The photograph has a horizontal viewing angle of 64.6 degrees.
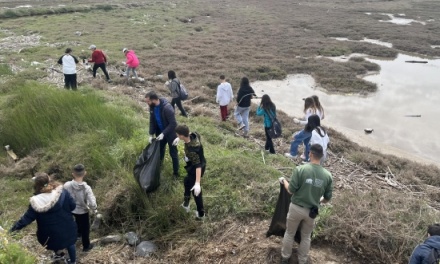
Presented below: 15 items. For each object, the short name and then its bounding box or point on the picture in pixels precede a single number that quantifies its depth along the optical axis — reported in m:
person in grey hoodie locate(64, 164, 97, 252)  5.26
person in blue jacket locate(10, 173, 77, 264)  4.52
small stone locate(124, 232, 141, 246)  5.94
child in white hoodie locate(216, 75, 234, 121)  11.46
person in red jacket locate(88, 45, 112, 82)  14.38
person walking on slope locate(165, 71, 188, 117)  11.09
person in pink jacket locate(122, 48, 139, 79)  15.19
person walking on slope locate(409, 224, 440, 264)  3.98
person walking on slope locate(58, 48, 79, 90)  12.18
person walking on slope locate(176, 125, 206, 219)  5.54
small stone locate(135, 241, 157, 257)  5.73
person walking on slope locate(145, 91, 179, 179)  6.68
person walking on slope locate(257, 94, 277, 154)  9.05
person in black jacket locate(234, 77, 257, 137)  10.52
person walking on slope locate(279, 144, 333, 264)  4.53
